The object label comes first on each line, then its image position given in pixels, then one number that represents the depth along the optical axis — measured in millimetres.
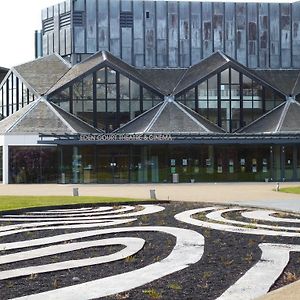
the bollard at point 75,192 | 30205
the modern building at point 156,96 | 50906
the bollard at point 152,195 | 27773
